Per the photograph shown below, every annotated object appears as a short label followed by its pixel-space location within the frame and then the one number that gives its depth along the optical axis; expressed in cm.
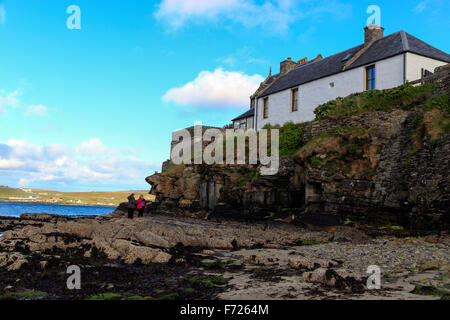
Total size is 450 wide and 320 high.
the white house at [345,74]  2369
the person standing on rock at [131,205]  2291
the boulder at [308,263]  906
